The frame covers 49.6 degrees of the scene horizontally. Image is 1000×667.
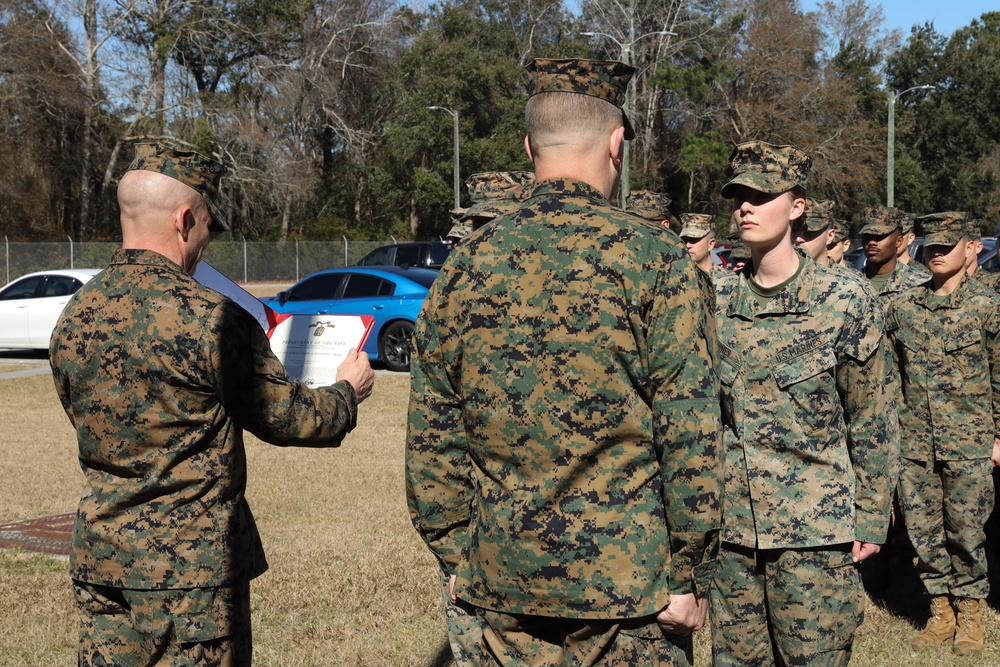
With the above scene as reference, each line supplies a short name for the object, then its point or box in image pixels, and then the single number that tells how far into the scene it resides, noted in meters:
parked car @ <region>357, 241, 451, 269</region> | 23.45
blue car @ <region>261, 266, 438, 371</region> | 16.58
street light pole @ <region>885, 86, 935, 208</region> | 33.94
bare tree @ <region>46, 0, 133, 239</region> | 40.59
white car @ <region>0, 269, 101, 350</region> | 18.98
